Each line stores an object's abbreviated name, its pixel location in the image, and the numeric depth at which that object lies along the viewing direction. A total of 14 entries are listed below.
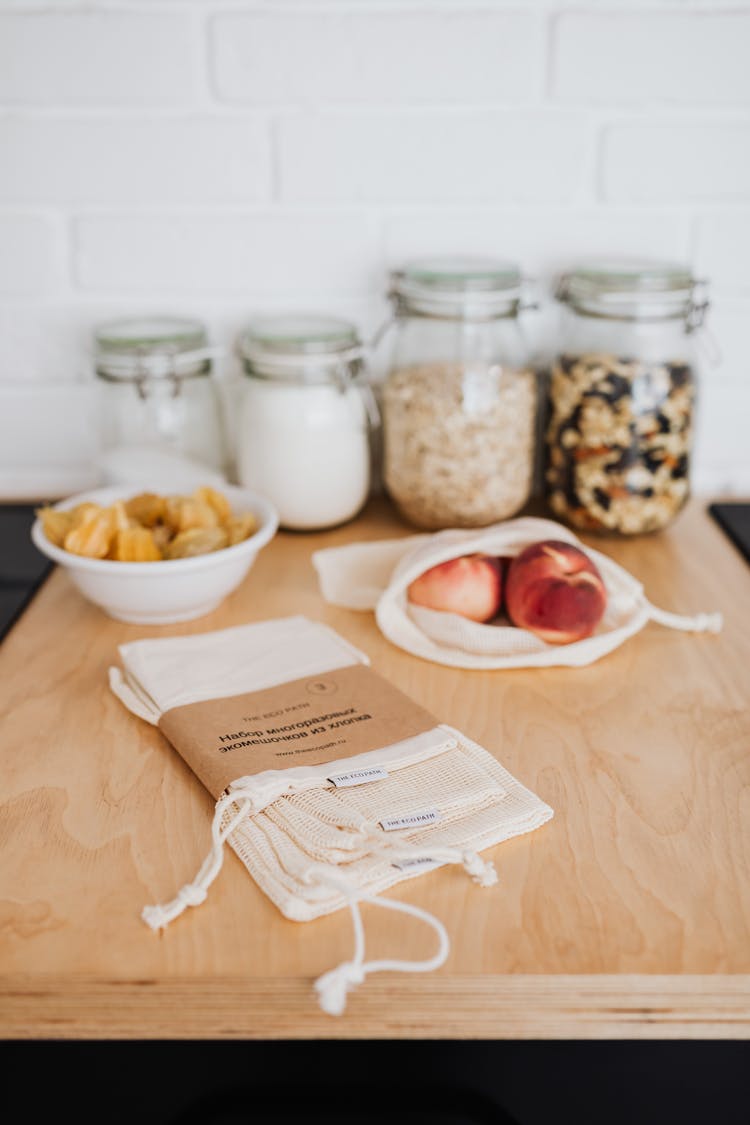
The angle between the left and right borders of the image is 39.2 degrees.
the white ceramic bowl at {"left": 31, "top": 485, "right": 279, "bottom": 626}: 0.89
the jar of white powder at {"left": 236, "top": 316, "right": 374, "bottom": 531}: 1.08
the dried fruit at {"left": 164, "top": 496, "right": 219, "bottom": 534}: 0.94
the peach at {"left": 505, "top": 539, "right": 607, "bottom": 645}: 0.89
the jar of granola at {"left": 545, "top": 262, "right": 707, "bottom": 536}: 1.07
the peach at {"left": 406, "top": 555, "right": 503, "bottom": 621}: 0.93
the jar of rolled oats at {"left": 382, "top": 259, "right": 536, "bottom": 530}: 1.07
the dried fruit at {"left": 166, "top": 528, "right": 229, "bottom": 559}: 0.92
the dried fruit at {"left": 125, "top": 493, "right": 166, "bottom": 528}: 0.97
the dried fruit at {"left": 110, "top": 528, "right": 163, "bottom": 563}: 0.91
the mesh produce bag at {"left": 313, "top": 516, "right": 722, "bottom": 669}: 0.88
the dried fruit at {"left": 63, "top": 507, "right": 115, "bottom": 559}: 0.90
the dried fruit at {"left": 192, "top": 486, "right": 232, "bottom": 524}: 0.98
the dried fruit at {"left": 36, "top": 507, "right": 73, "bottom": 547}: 0.93
